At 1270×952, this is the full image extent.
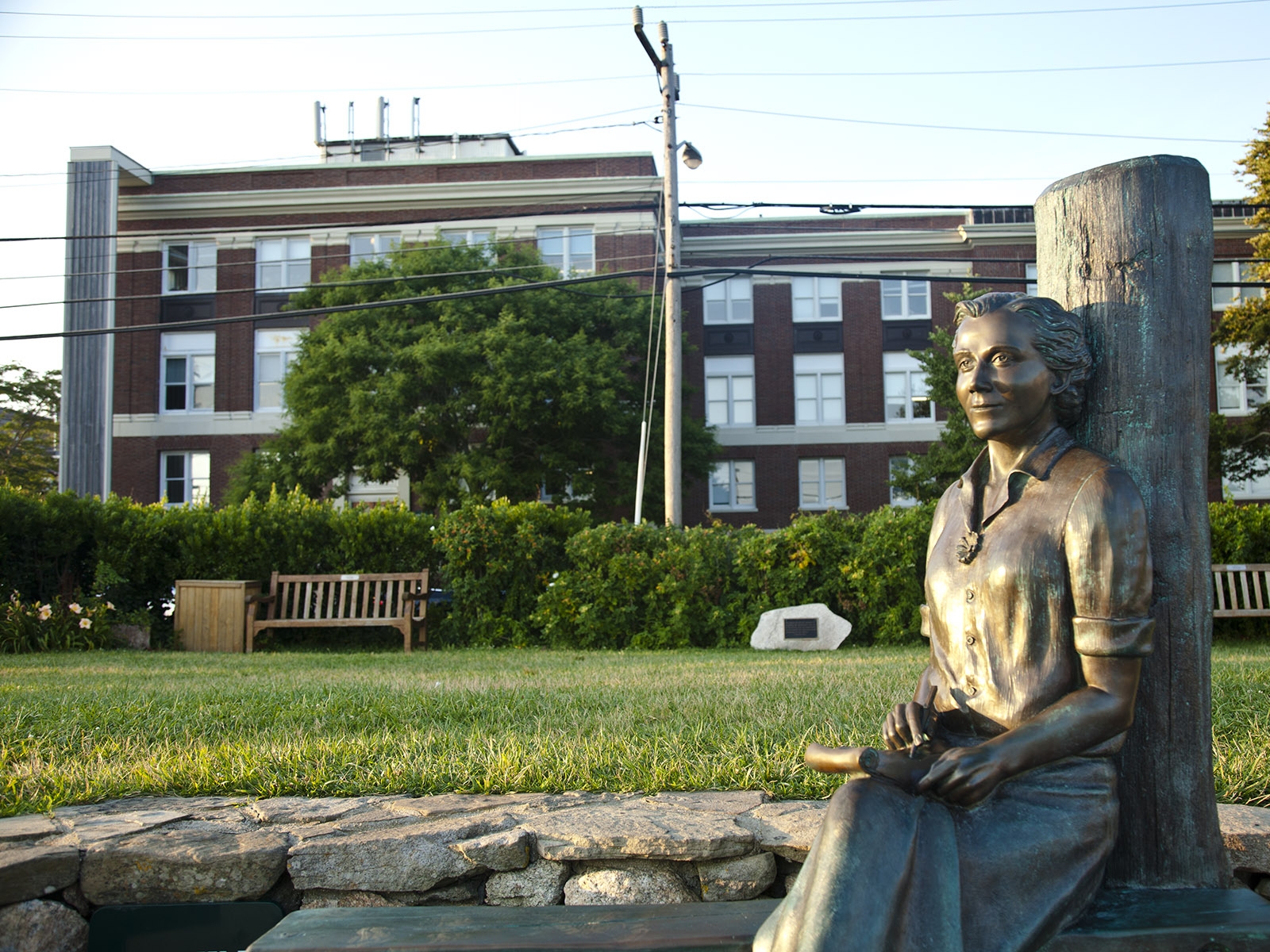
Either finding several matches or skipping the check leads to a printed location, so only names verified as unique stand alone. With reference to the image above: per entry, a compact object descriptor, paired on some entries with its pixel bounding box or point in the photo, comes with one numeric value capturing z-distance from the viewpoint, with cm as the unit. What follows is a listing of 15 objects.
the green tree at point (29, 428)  3638
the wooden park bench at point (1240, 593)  1174
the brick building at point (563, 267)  3209
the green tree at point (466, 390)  2634
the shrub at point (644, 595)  1250
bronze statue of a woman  191
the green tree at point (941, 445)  2364
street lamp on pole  1648
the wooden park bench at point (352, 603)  1269
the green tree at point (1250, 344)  2131
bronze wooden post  236
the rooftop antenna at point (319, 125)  3831
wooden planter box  1257
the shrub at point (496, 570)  1307
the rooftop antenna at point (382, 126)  3819
